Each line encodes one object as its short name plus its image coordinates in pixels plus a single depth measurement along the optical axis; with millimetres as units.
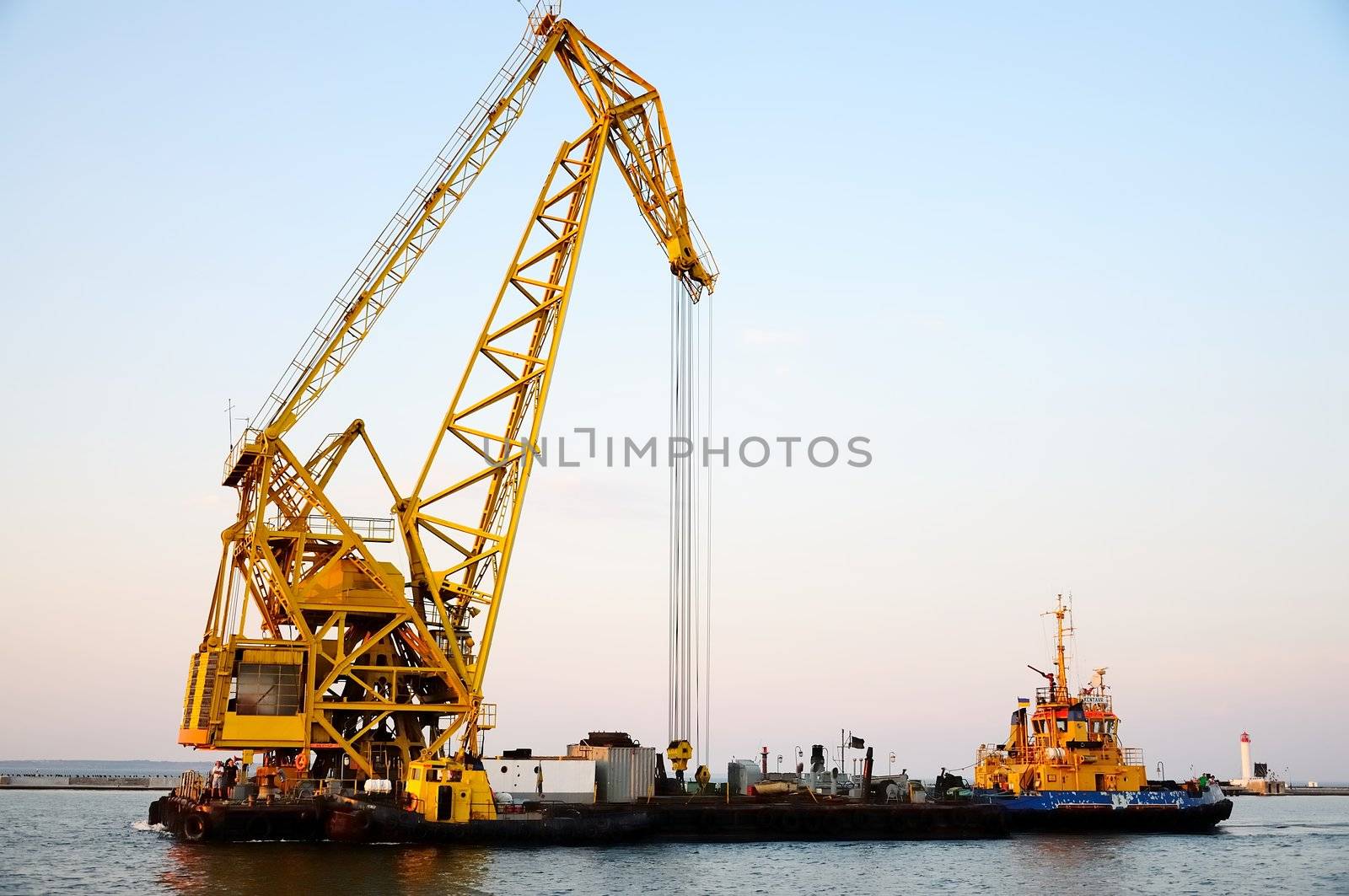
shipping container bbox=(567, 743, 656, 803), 51312
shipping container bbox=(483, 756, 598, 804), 50438
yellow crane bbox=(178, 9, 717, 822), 48281
